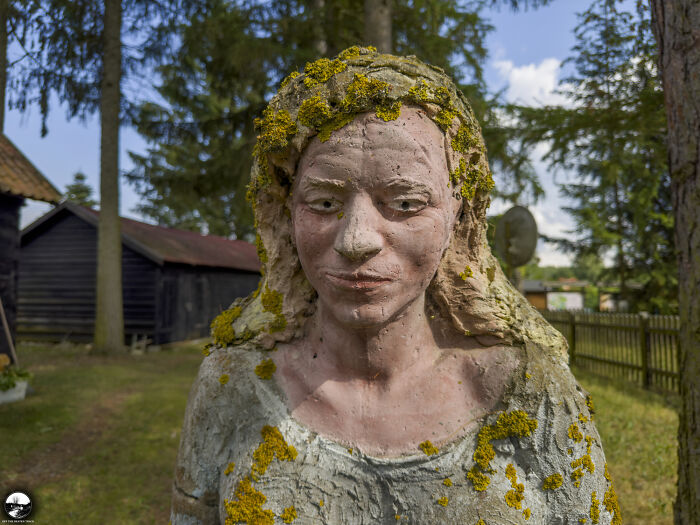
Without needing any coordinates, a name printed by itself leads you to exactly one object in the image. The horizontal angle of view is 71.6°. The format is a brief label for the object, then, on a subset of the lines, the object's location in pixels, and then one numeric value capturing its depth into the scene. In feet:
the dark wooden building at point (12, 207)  18.72
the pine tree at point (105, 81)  25.91
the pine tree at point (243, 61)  19.54
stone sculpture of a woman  1.28
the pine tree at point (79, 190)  86.23
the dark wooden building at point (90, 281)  33.34
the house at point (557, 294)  78.05
